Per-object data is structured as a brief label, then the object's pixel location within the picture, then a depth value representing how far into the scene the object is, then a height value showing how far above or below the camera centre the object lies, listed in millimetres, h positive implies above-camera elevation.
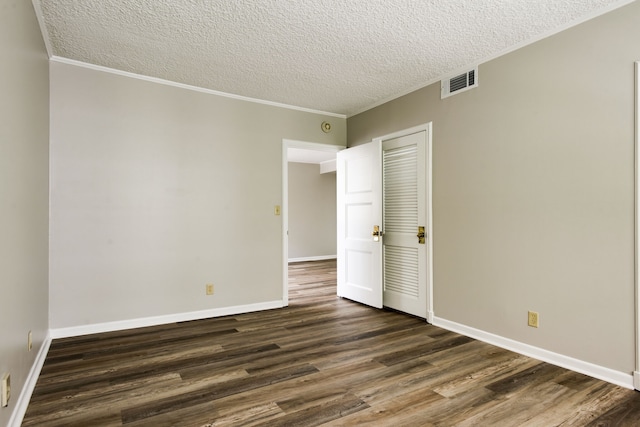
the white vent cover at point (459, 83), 3352 +1291
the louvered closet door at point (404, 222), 3920 -66
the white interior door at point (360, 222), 4383 -73
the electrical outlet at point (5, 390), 1623 -799
